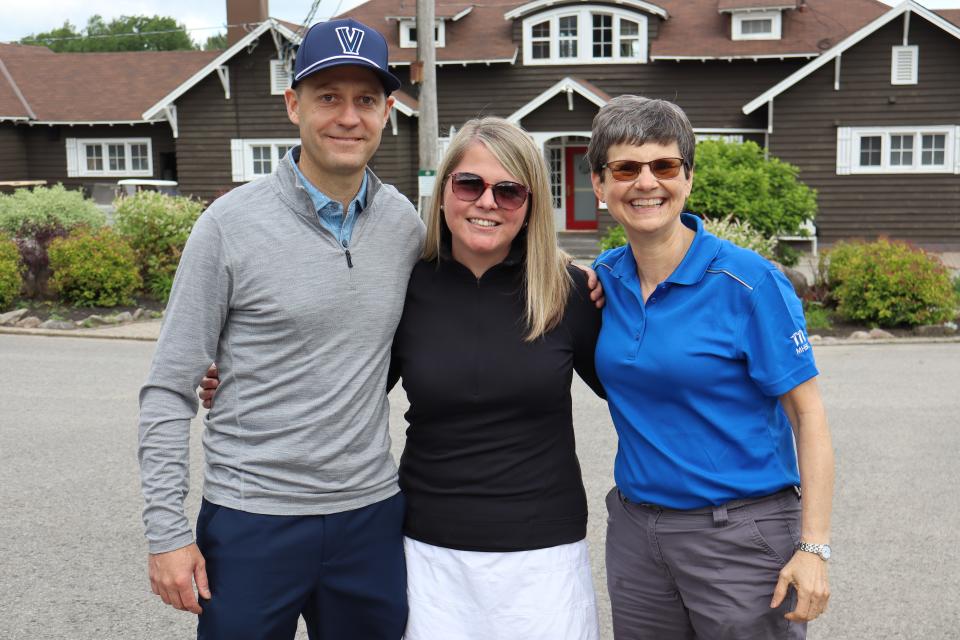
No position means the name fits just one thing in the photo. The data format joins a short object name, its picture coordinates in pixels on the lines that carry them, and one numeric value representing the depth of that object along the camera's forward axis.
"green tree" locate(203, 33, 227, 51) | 96.81
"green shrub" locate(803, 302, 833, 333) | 13.51
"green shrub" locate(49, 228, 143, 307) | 15.15
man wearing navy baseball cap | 2.72
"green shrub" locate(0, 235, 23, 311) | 14.93
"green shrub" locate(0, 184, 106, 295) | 15.83
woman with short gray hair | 2.73
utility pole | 16.16
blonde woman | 2.84
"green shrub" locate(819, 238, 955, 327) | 13.23
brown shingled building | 22.84
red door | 27.69
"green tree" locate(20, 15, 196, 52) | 85.19
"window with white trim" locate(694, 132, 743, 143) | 24.34
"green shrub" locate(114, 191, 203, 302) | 16.12
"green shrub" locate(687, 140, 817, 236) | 16.73
